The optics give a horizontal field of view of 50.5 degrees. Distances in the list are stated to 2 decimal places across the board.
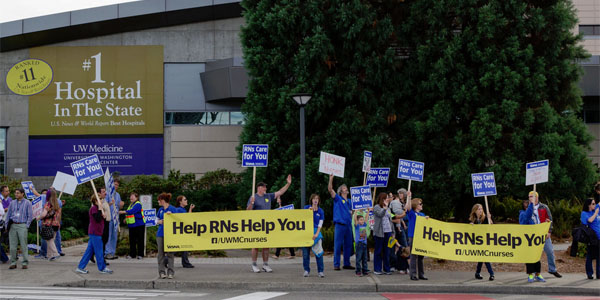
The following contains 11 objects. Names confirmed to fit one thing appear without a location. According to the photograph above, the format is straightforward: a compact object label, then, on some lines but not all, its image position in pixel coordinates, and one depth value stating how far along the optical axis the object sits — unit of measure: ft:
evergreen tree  68.64
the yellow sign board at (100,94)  104.53
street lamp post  51.70
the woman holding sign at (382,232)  43.47
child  42.60
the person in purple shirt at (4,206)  48.98
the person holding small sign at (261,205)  44.65
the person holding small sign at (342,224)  44.39
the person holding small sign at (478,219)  41.55
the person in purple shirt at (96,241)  42.60
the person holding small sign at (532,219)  40.91
